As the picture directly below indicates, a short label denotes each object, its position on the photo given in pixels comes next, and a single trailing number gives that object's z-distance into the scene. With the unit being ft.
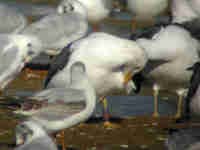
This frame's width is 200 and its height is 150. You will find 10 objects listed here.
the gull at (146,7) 87.45
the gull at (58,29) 65.46
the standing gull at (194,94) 44.47
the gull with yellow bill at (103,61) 44.11
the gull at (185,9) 64.64
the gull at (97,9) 87.66
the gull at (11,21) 69.82
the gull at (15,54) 46.60
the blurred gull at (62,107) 35.22
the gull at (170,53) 49.80
